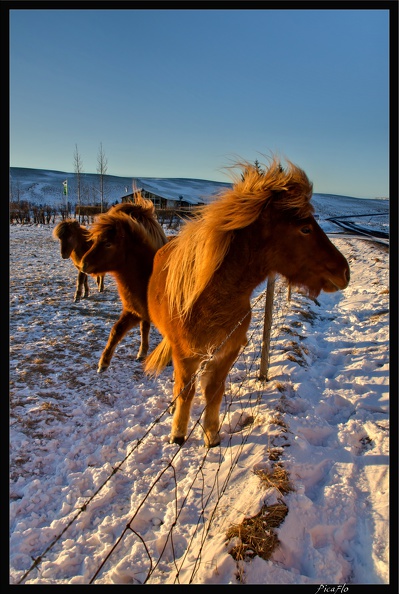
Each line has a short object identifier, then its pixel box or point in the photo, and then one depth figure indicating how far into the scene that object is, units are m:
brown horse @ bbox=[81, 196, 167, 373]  4.28
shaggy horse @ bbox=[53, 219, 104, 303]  8.12
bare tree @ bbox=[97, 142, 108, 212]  24.29
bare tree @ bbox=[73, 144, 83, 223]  29.15
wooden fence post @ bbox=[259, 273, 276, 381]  4.00
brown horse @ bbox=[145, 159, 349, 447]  2.30
